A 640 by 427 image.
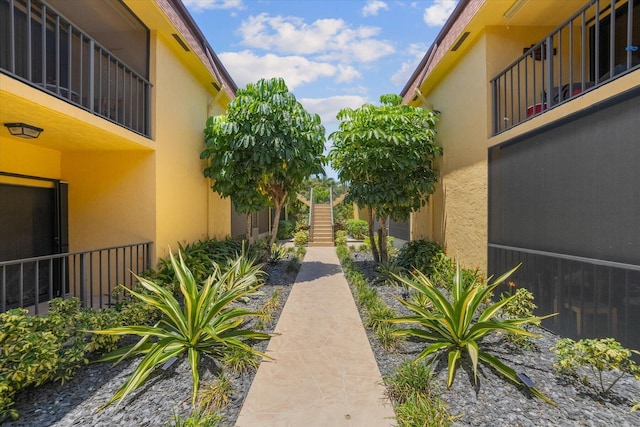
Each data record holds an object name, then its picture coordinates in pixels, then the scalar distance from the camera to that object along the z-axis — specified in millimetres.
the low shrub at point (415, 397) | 2621
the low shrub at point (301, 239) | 15180
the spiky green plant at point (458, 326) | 3279
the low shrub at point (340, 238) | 14541
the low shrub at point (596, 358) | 2850
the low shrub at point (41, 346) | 2758
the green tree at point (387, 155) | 7242
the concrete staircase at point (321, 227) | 15558
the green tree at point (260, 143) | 6953
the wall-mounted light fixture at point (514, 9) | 5137
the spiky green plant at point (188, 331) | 3381
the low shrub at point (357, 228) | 16516
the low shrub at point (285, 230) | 16734
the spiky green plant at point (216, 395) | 2887
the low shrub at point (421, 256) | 7523
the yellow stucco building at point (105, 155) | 5008
